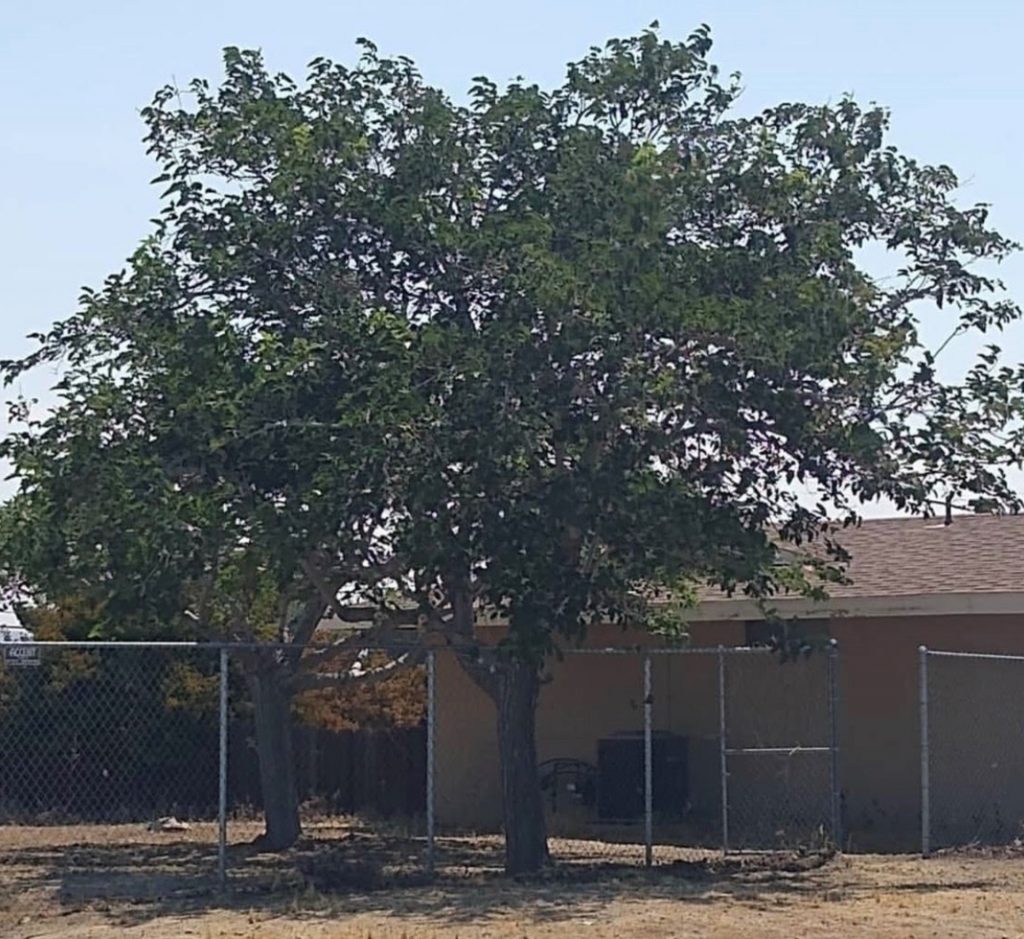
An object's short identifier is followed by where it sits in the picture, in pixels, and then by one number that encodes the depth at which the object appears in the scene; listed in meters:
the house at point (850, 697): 20.11
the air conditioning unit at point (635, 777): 21.39
